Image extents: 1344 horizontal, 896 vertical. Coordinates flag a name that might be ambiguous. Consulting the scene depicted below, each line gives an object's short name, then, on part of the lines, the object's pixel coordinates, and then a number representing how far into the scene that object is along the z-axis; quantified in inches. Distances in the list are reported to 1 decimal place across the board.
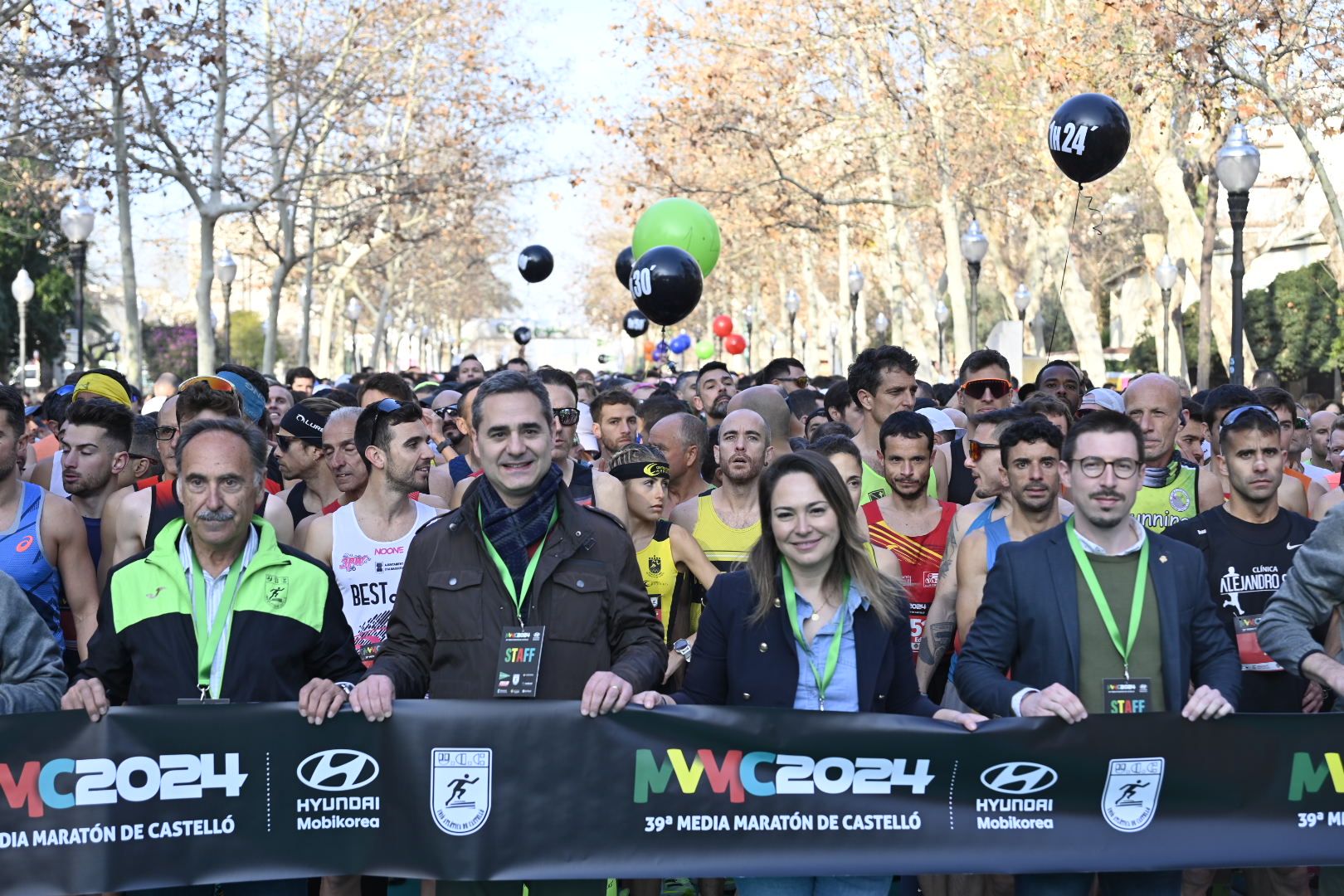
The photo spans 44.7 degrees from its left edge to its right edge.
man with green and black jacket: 186.9
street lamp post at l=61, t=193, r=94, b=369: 834.2
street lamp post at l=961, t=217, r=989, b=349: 958.4
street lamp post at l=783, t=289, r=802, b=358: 1777.9
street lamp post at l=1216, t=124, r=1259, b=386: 592.4
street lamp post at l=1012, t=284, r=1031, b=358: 1630.4
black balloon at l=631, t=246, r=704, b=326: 578.9
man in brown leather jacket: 187.5
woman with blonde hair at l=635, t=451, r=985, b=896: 191.5
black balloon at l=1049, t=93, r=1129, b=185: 526.9
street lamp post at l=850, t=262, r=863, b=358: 1368.4
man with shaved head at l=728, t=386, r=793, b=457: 340.2
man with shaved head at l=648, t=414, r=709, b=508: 302.8
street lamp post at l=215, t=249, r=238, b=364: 1165.7
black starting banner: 189.0
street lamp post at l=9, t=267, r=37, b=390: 1151.6
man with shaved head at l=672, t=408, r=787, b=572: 268.8
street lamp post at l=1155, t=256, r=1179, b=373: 1300.4
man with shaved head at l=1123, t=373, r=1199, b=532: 283.3
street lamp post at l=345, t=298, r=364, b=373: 1733.5
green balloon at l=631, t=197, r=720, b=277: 668.1
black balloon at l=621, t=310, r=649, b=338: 1261.1
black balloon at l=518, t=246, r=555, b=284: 1130.7
